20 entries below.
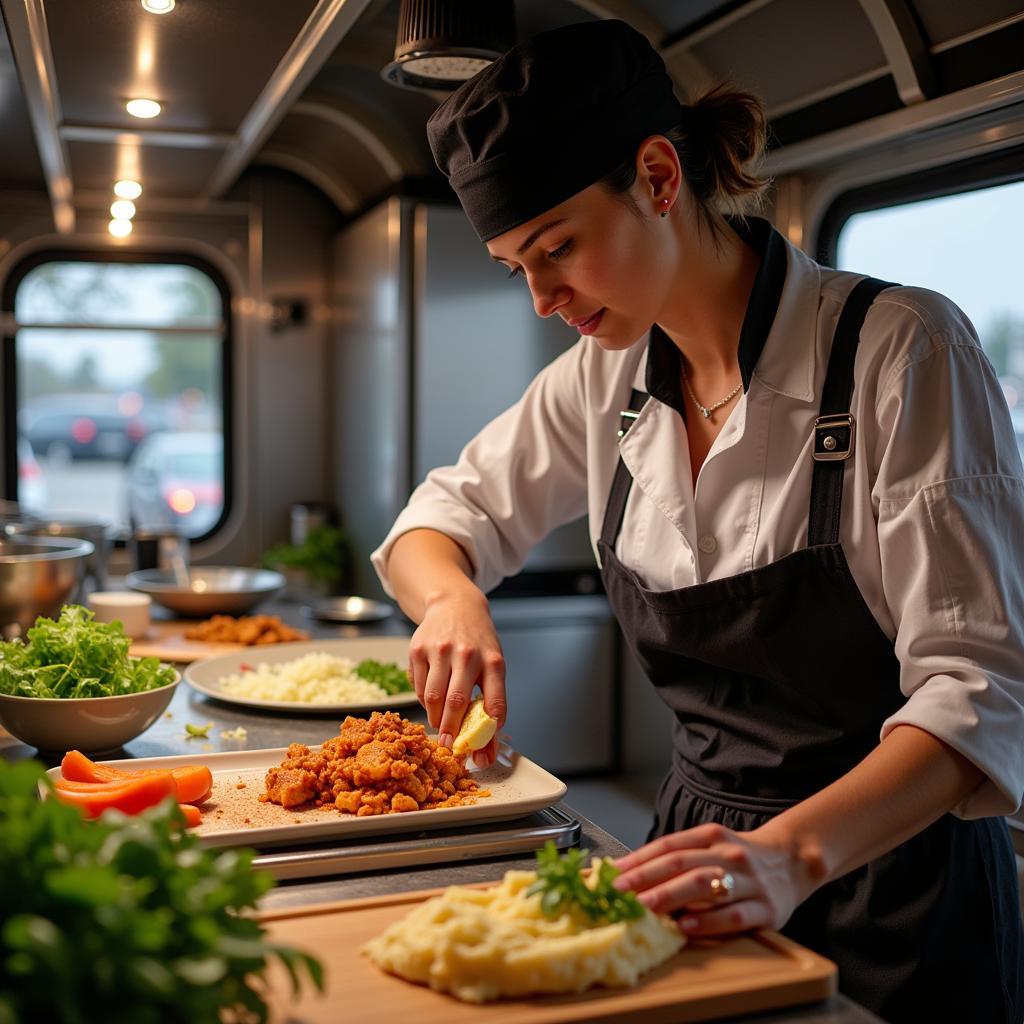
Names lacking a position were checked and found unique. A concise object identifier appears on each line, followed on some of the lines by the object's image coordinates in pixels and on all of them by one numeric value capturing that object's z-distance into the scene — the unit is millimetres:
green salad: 1754
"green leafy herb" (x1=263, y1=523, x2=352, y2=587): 4871
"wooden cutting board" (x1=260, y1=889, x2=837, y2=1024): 1017
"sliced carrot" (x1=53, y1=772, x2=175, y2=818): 1396
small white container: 2734
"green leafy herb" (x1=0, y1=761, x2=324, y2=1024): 778
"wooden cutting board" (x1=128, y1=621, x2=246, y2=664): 2648
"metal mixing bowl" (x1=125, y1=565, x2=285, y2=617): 3068
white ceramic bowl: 1716
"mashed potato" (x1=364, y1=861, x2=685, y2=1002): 1030
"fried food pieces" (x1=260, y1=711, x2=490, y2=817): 1495
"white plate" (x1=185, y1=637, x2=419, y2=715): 2133
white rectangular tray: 1414
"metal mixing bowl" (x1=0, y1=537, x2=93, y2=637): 2219
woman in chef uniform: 1420
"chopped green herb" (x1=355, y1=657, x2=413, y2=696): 2234
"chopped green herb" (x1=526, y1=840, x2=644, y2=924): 1104
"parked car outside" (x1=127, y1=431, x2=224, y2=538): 5227
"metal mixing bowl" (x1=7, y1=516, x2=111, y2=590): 3062
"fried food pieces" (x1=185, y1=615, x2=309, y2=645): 2799
